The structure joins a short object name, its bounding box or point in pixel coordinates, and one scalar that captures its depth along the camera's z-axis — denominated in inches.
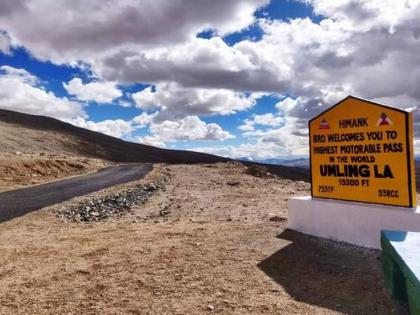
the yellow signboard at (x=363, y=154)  345.1
